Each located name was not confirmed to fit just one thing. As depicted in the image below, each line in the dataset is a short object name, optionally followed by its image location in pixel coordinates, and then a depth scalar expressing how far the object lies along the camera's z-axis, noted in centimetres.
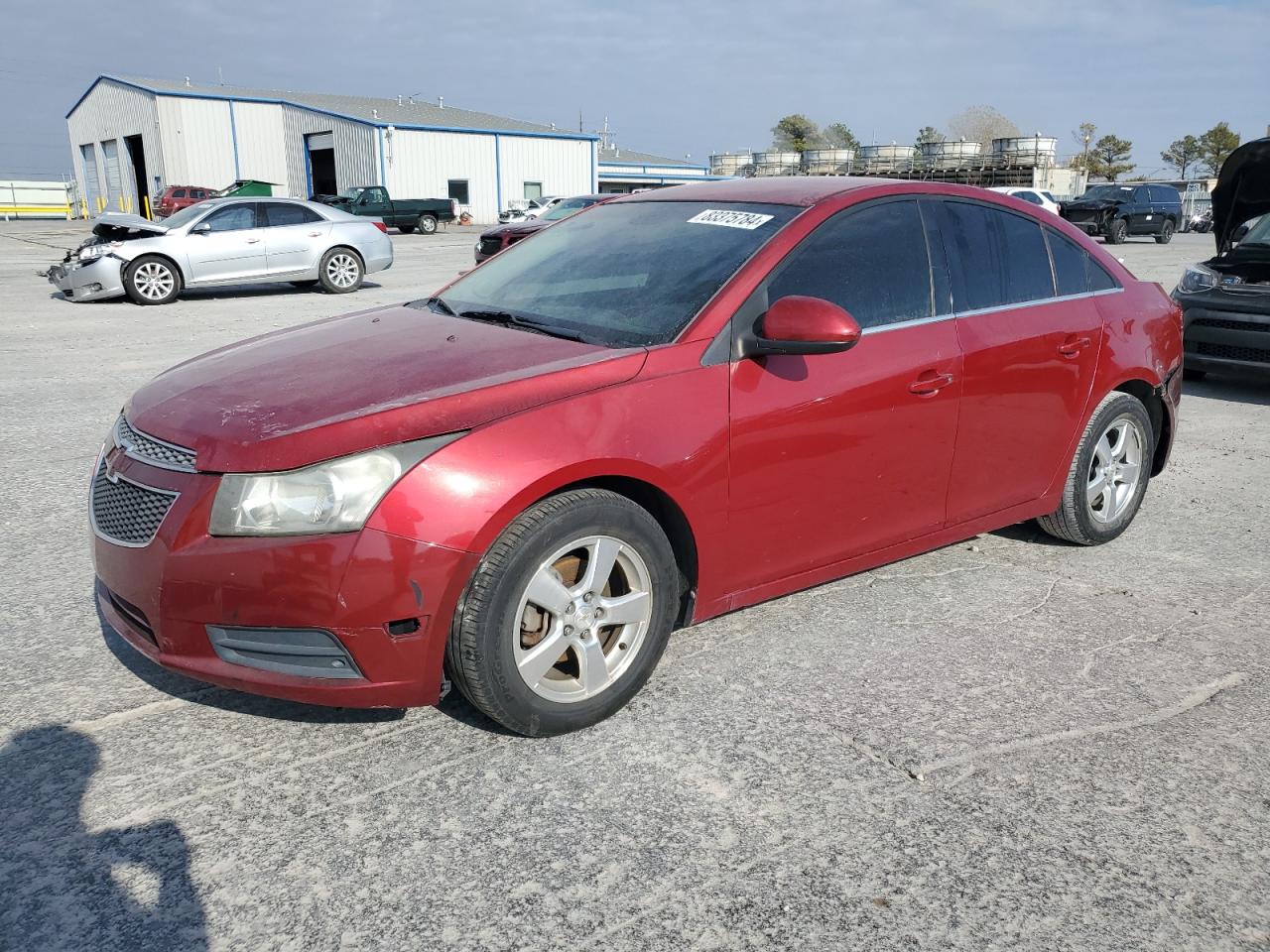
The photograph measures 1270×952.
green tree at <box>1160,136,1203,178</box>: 9119
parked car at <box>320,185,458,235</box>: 3650
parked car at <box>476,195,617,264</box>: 1752
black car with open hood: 830
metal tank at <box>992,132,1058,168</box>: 4581
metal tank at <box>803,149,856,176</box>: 5619
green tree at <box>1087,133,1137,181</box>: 8706
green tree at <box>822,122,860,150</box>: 10225
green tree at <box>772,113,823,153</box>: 9862
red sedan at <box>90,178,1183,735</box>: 265
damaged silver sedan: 1407
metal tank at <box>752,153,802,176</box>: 6097
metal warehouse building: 4728
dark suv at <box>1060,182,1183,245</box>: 3119
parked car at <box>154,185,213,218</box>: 3778
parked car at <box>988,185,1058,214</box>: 2459
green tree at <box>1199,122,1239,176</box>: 8669
